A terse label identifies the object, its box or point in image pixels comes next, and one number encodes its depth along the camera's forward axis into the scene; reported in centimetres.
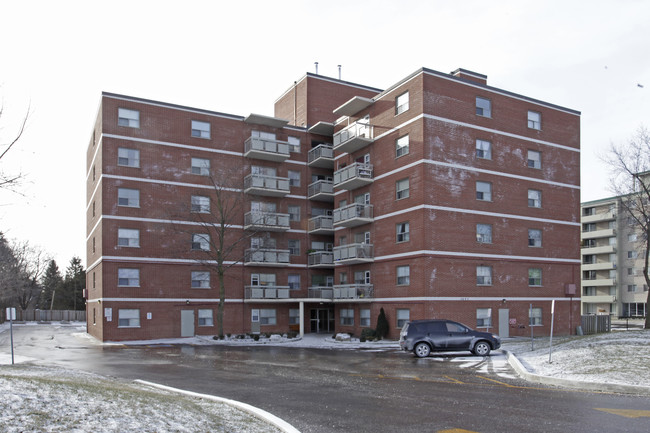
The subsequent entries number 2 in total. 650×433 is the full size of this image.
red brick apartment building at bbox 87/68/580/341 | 3628
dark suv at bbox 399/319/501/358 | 2486
